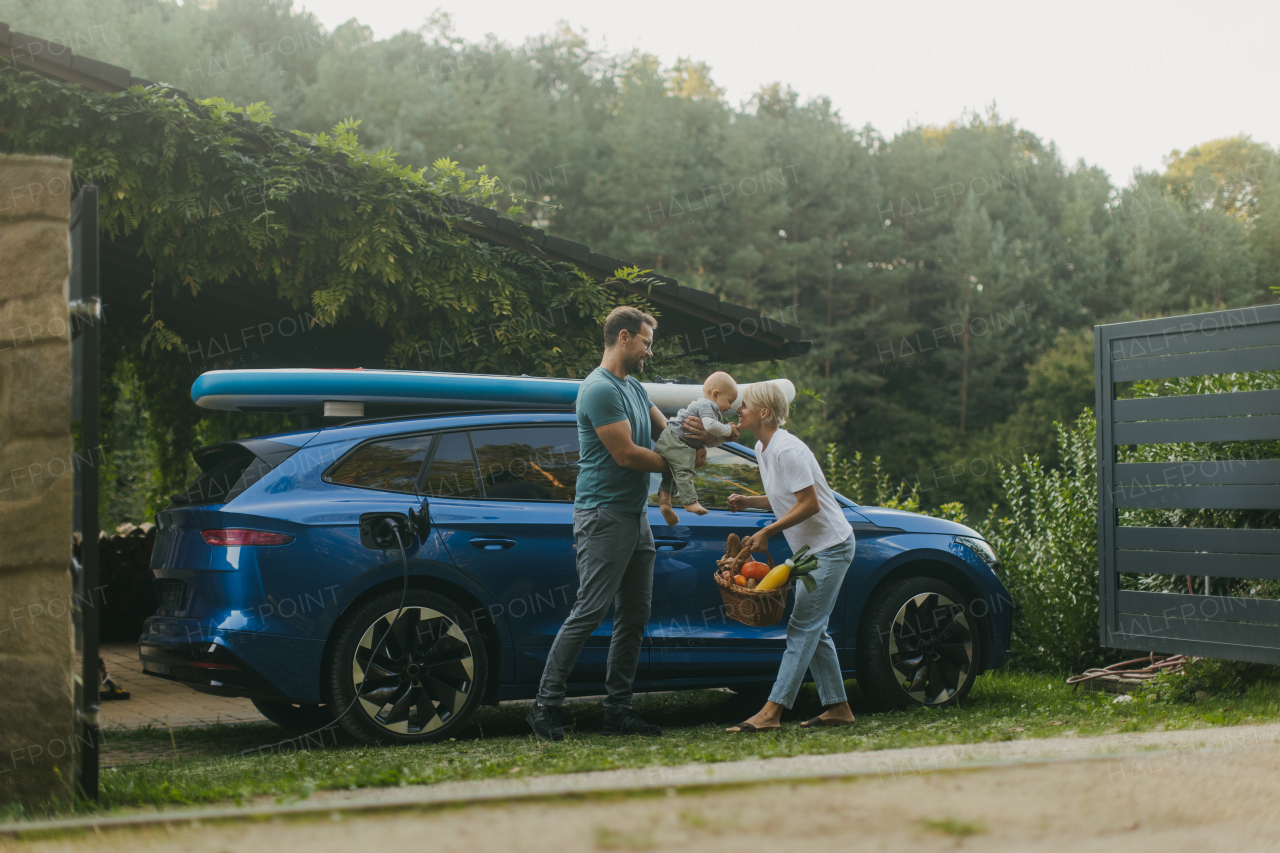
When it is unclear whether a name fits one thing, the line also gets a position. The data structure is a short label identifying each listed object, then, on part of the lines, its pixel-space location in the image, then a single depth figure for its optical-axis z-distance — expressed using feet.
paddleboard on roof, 18.10
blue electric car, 16.22
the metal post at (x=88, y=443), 12.35
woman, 17.47
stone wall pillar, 12.15
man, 16.67
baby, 17.15
